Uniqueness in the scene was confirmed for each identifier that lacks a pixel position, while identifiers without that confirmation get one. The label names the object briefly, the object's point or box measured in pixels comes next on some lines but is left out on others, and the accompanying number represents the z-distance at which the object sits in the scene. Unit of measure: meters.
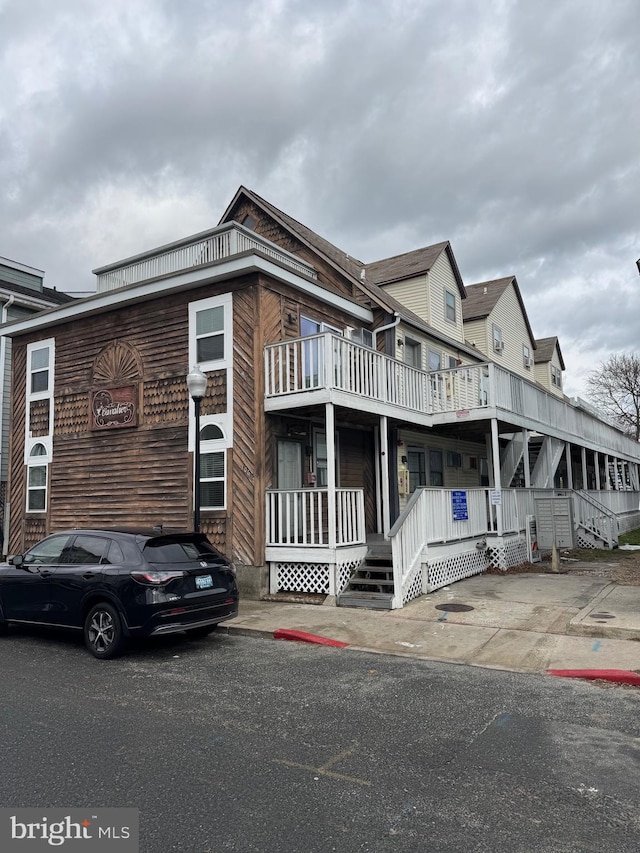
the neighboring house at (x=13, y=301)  19.64
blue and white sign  13.38
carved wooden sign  14.00
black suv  7.36
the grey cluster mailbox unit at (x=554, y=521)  16.56
